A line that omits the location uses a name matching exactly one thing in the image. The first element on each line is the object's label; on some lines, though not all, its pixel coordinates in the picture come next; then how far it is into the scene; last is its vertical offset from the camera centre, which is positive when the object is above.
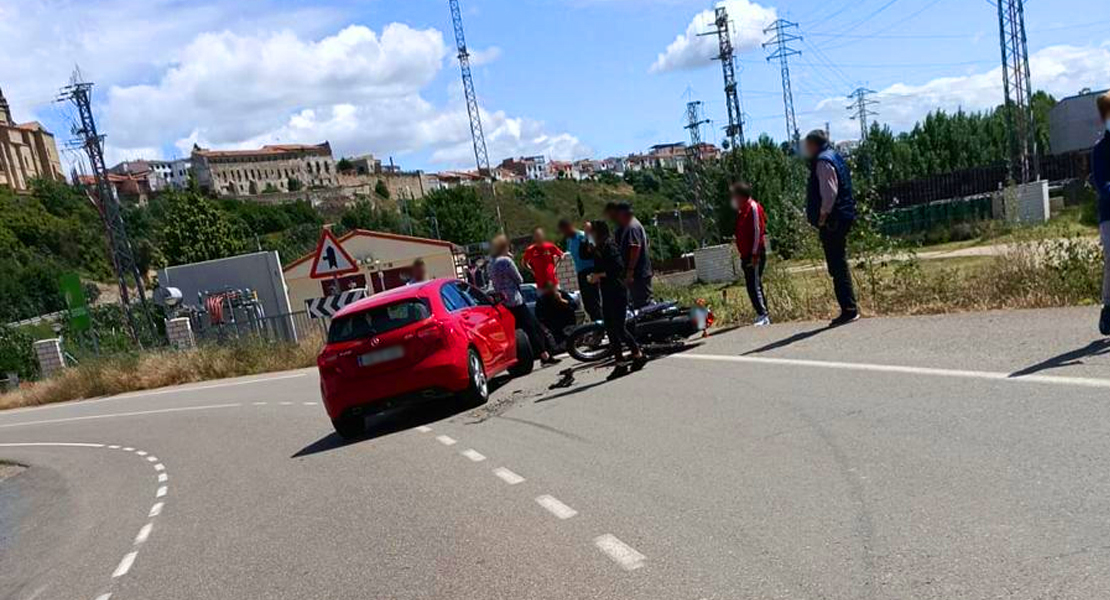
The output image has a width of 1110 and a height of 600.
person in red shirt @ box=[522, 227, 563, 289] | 13.62 -0.69
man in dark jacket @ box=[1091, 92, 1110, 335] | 7.32 -0.52
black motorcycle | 11.88 -1.74
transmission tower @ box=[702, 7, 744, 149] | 54.38 +5.16
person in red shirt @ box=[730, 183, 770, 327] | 11.73 -0.75
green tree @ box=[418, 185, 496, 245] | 84.90 +0.90
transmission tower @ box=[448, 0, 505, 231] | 73.75 +13.24
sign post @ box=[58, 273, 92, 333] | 30.73 -0.42
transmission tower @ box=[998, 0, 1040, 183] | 44.59 +2.17
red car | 10.24 -1.35
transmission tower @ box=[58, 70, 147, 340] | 37.69 +4.21
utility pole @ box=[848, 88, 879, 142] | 97.19 +4.56
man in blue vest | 10.46 -0.46
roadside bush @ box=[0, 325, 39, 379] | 33.66 -2.05
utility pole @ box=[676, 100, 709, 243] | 61.97 +1.92
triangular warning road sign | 18.83 -0.23
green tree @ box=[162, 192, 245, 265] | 72.19 +3.00
